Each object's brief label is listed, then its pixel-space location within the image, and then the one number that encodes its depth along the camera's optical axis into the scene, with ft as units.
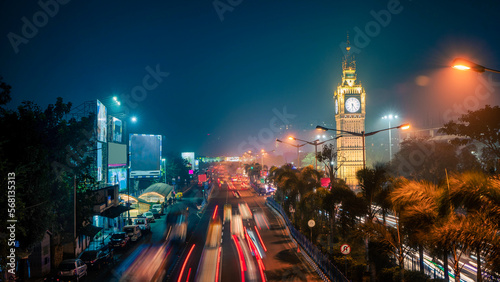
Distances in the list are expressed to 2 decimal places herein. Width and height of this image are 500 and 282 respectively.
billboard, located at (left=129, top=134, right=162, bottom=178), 243.19
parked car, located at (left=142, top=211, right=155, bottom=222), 140.65
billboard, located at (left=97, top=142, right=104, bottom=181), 138.26
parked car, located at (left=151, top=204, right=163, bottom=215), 158.93
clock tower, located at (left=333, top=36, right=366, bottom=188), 343.67
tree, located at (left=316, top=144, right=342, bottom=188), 92.81
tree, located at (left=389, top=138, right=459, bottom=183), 176.35
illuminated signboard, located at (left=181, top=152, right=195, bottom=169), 502.30
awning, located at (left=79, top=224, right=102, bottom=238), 88.80
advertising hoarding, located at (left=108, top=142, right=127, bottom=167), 152.05
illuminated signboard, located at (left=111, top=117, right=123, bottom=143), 166.09
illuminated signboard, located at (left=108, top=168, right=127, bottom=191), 155.53
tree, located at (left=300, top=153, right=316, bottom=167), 425.44
